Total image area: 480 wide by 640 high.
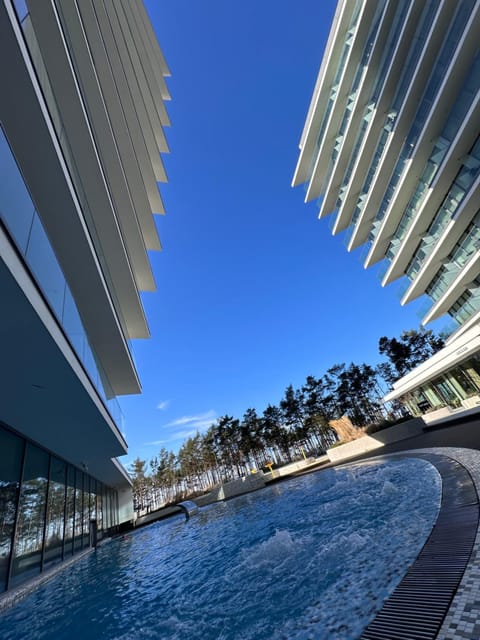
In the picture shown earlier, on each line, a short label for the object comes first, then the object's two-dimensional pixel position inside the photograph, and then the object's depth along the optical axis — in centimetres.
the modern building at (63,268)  468
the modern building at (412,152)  1373
